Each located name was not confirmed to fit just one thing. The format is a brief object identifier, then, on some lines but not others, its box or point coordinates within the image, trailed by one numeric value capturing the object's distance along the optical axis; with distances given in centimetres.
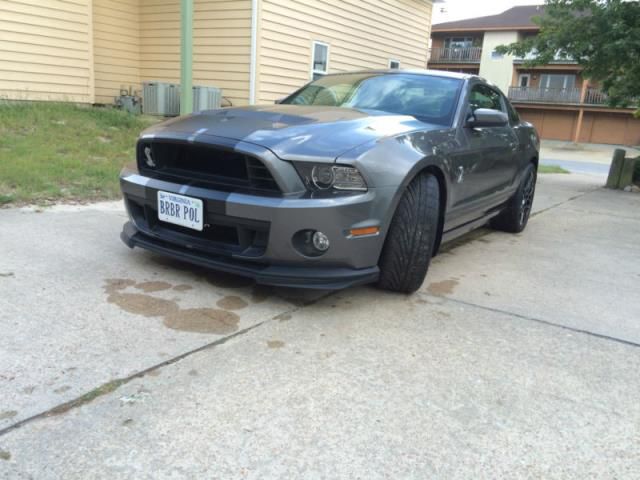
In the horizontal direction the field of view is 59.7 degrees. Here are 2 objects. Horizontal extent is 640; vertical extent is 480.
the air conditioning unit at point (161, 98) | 1041
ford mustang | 285
